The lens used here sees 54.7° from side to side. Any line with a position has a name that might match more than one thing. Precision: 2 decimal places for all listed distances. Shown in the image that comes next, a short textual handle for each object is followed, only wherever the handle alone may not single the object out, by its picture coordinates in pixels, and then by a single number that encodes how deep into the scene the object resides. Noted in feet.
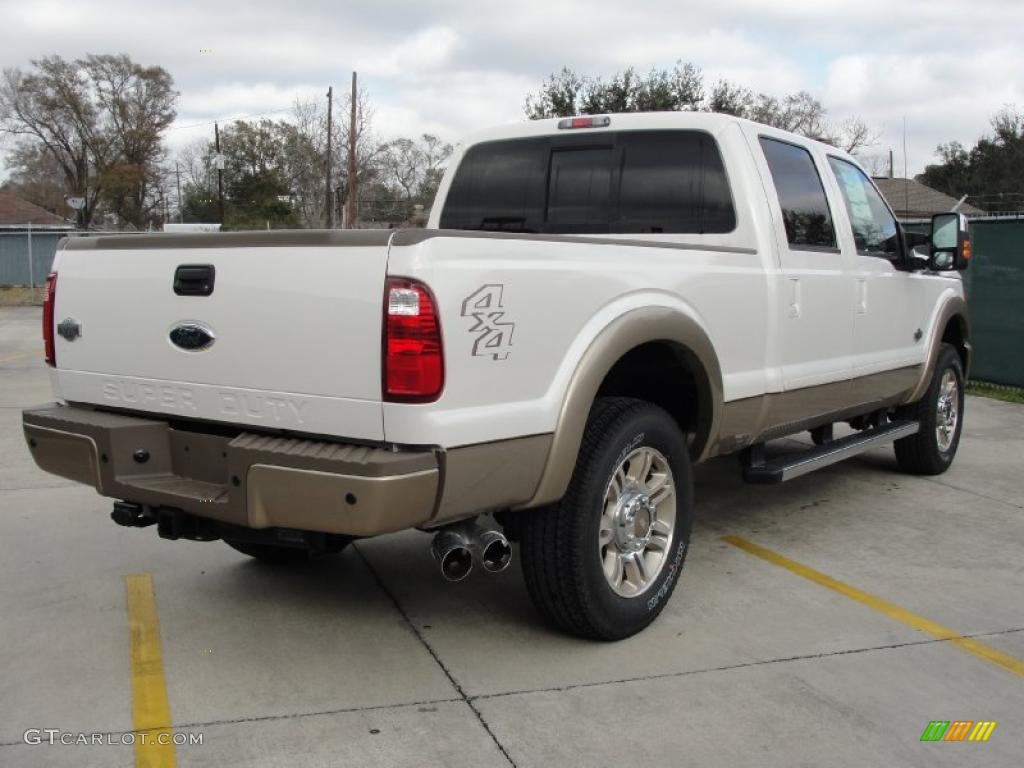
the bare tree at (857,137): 221.66
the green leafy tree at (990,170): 185.47
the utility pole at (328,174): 120.44
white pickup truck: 10.03
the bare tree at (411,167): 164.96
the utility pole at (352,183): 116.47
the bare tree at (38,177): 224.33
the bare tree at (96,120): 214.90
